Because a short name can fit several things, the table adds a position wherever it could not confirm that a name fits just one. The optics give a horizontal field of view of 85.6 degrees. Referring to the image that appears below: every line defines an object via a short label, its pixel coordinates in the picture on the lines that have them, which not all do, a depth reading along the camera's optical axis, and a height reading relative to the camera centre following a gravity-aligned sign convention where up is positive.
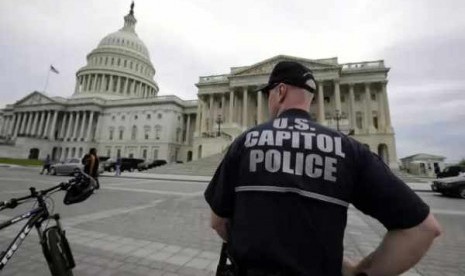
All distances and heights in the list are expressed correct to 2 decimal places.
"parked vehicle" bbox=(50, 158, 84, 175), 22.30 +0.22
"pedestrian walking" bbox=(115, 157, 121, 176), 22.84 +0.31
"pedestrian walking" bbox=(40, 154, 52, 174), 23.56 +0.31
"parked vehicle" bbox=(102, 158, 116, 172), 29.86 +0.64
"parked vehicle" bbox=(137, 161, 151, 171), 36.10 +0.99
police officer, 1.17 -0.13
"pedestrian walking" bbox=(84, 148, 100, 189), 11.47 +0.33
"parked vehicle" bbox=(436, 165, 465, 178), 23.42 +0.78
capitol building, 40.16 +13.60
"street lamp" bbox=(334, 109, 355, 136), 33.20 +6.99
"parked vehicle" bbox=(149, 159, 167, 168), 38.79 +1.47
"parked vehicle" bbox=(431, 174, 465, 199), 13.70 -0.22
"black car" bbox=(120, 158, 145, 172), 34.94 +1.08
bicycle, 2.63 -0.69
